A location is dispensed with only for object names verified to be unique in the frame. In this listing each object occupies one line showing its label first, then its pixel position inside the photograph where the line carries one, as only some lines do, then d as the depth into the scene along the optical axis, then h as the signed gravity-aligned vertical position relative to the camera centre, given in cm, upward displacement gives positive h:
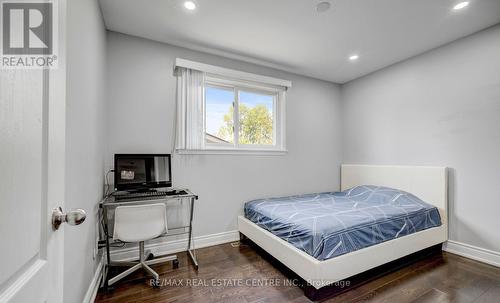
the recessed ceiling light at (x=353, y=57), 315 +136
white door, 49 -8
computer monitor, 232 -22
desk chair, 199 -70
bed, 183 -90
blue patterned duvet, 193 -70
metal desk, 204 -63
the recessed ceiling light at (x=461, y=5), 209 +141
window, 280 +57
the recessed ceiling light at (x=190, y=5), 207 +140
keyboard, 217 -45
